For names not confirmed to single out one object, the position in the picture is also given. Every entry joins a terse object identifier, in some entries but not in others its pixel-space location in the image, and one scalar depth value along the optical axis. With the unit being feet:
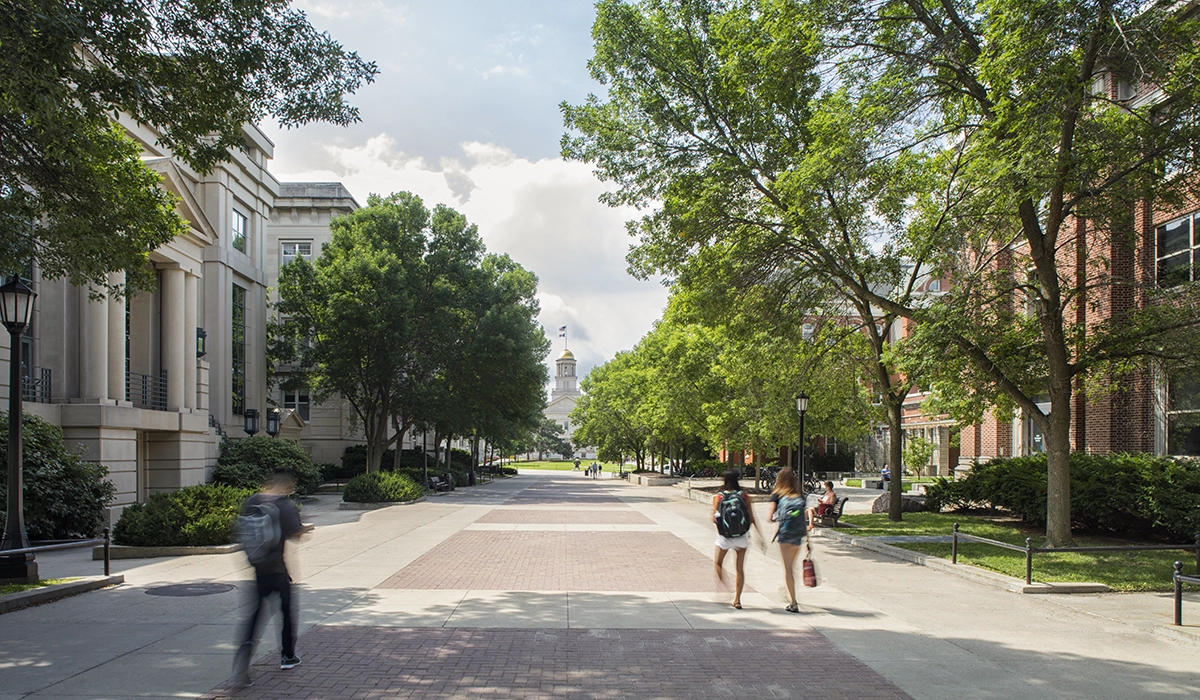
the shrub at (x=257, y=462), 90.22
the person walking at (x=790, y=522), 31.71
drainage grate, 34.99
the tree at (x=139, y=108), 32.07
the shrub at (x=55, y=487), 51.34
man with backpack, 21.65
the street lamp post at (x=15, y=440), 35.68
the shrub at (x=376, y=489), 90.53
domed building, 532.89
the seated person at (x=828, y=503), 64.08
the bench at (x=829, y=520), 63.82
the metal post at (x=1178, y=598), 28.02
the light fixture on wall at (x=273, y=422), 106.60
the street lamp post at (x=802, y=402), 72.64
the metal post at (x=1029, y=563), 35.47
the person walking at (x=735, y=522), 31.63
